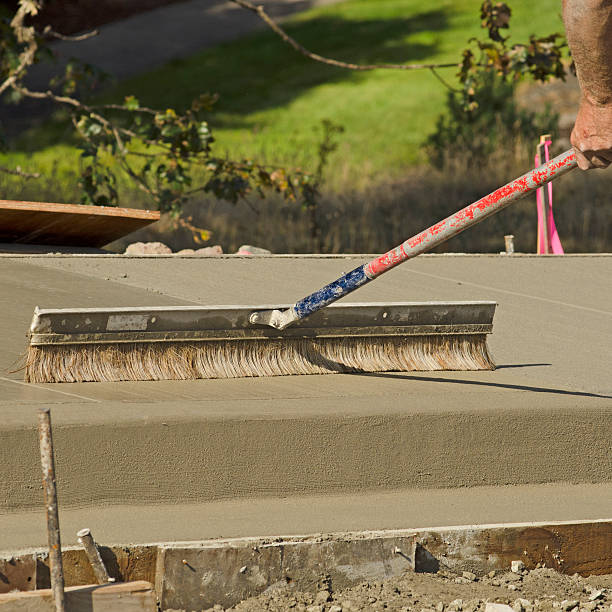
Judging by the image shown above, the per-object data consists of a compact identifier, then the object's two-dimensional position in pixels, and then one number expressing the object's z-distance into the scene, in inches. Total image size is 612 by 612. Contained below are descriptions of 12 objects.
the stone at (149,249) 597.0
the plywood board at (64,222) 473.1
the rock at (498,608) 257.6
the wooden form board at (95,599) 229.3
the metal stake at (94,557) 245.4
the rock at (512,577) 277.4
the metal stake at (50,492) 228.7
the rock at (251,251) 573.0
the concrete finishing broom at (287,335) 325.1
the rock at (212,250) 580.9
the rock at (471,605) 262.4
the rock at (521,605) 264.7
